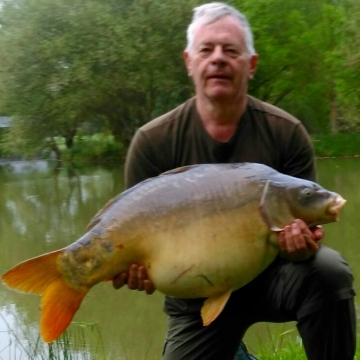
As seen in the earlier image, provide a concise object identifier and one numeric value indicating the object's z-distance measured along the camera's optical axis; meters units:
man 1.98
